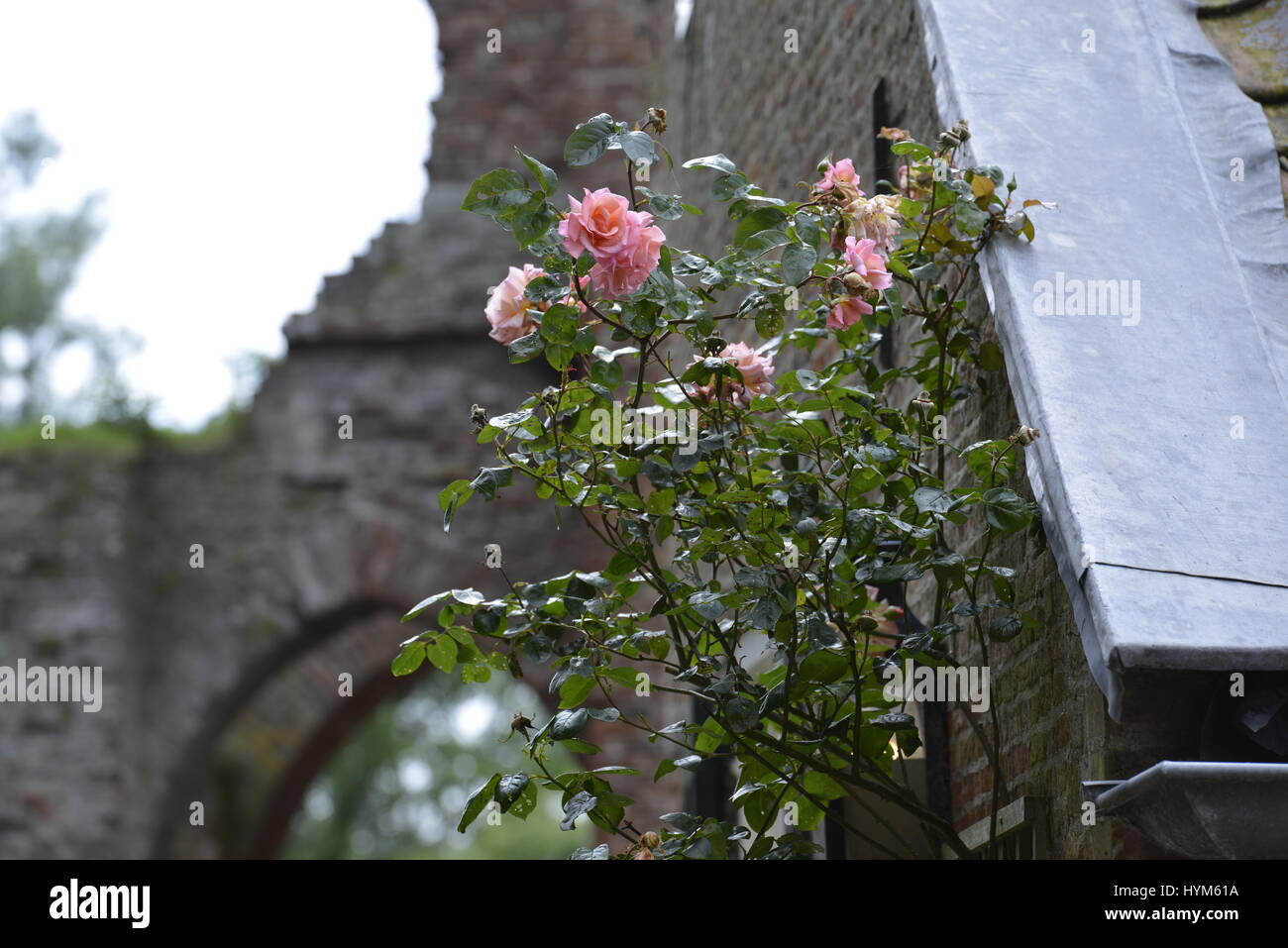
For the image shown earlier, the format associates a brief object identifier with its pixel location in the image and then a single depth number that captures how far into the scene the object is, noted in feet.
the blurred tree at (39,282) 60.49
